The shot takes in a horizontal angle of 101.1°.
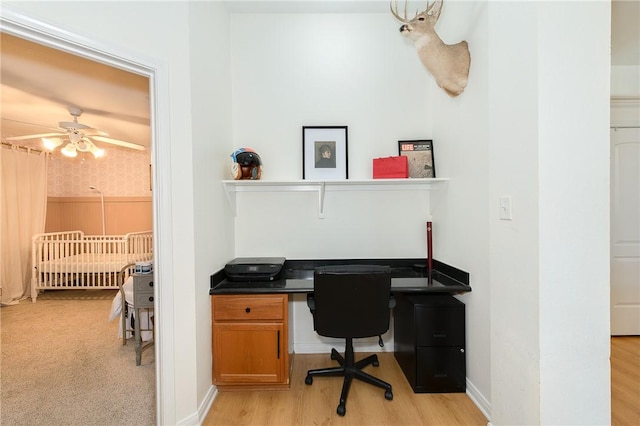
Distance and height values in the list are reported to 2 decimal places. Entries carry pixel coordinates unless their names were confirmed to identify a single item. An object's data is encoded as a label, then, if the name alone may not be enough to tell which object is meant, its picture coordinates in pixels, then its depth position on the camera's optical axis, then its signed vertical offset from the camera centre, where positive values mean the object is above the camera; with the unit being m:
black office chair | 1.64 -0.59
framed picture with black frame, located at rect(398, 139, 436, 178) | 2.23 +0.44
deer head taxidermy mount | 1.80 +1.10
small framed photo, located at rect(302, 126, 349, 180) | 2.31 +0.51
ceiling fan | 2.81 +0.90
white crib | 3.85 -0.71
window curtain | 3.58 +0.01
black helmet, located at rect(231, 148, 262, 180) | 2.05 +0.36
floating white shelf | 2.19 +0.21
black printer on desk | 1.94 -0.45
